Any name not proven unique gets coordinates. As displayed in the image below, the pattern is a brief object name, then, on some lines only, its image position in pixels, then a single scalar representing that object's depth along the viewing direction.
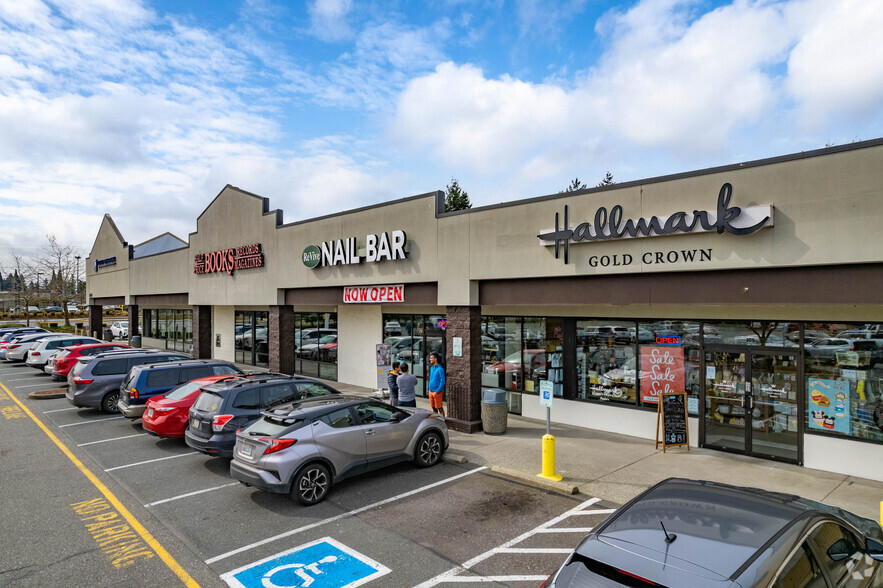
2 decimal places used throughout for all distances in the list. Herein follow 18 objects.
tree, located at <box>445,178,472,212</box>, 51.12
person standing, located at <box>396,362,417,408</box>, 12.91
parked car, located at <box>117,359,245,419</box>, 13.11
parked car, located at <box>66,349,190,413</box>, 14.72
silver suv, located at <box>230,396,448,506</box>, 7.99
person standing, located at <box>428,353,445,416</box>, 13.02
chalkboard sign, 11.16
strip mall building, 8.45
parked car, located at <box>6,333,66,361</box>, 27.62
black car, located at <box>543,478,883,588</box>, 3.49
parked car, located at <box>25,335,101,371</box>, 23.09
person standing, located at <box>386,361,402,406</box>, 14.10
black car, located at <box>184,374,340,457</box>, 9.80
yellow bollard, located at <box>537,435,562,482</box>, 9.23
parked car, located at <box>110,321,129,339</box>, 40.47
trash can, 12.45
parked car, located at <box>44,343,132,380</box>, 19.56
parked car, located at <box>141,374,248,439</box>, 11.27
